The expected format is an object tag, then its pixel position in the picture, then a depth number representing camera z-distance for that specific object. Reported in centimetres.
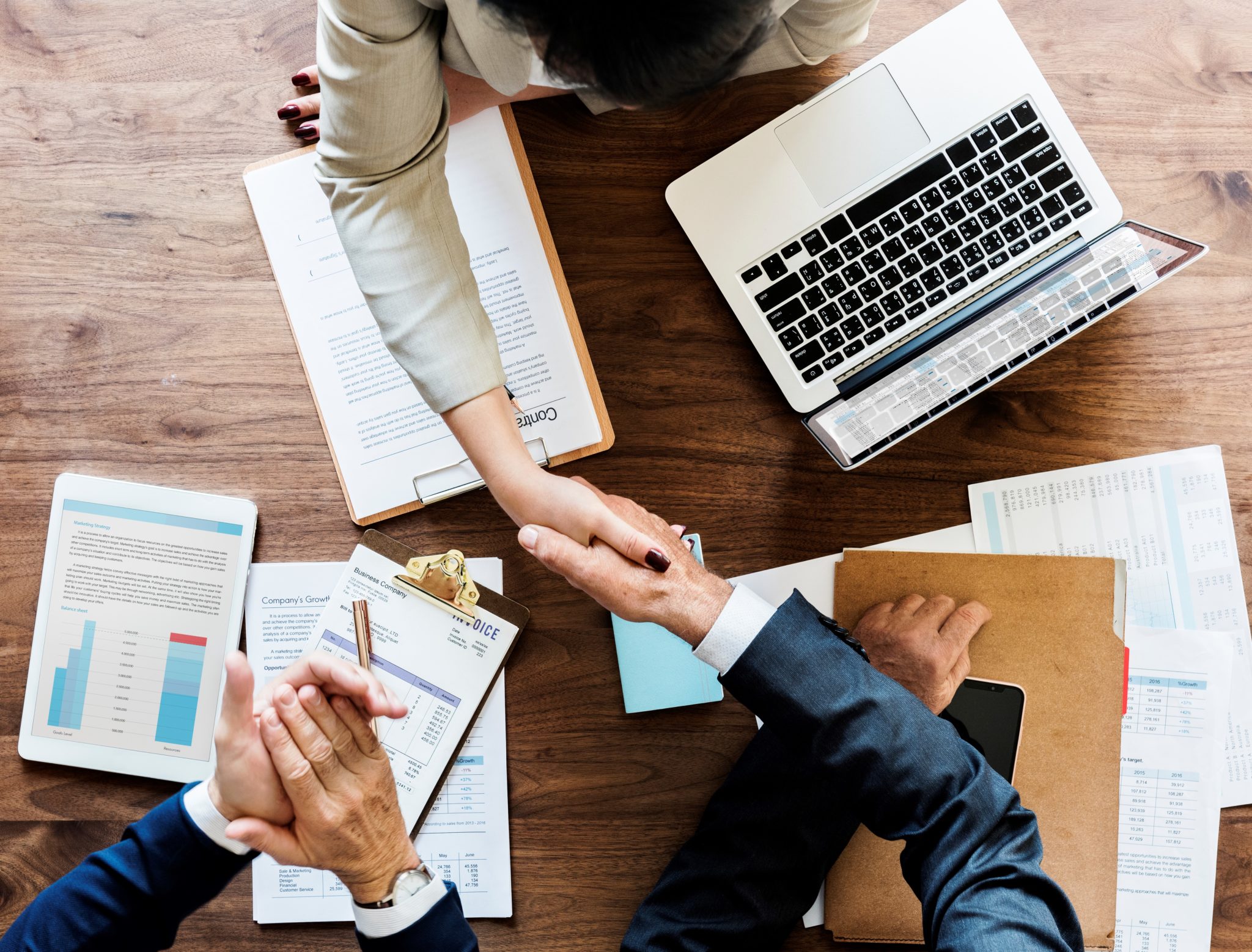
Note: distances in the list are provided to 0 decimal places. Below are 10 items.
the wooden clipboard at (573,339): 114
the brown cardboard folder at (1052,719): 112
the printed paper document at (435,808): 114
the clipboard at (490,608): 115
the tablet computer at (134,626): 115
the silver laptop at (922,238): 106
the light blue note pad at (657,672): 114
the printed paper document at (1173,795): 113
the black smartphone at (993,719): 112
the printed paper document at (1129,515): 114
